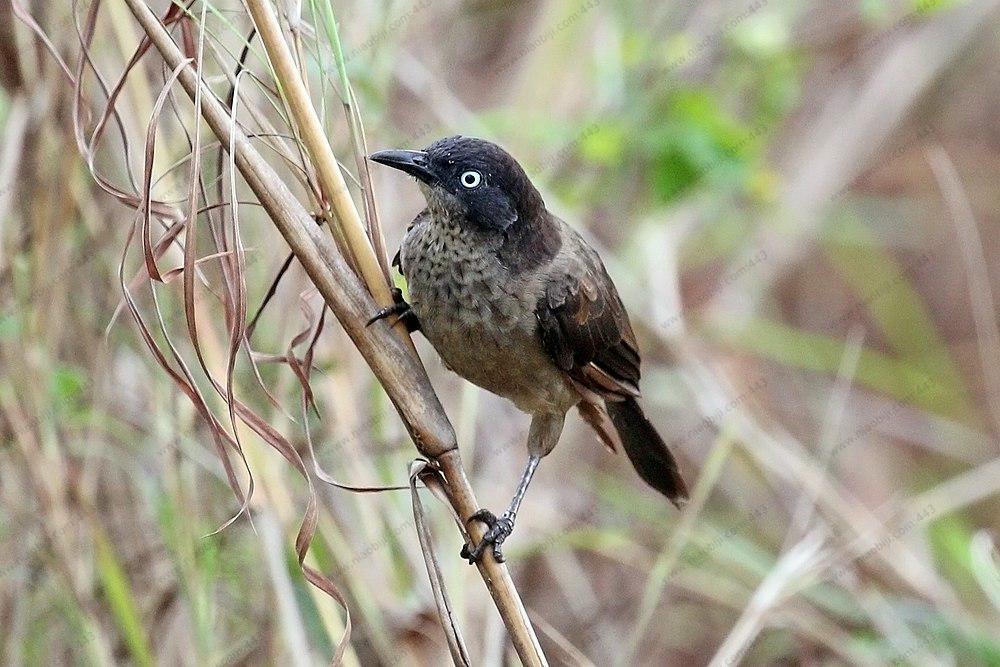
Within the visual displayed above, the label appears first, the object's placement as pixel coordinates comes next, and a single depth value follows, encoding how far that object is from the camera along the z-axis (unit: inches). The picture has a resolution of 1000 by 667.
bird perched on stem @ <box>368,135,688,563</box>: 249.8
